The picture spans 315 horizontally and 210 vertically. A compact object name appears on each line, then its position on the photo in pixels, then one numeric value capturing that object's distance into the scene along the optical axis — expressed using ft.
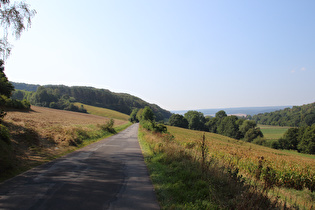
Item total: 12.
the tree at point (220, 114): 342.79
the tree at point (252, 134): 231.71
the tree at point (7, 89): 91.39
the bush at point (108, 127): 106.82
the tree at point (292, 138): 195.93
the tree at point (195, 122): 323.16
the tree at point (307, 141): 162.90
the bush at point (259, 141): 206.60
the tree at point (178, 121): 325.42
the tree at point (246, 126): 254.27
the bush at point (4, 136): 27.67
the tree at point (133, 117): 362.76
